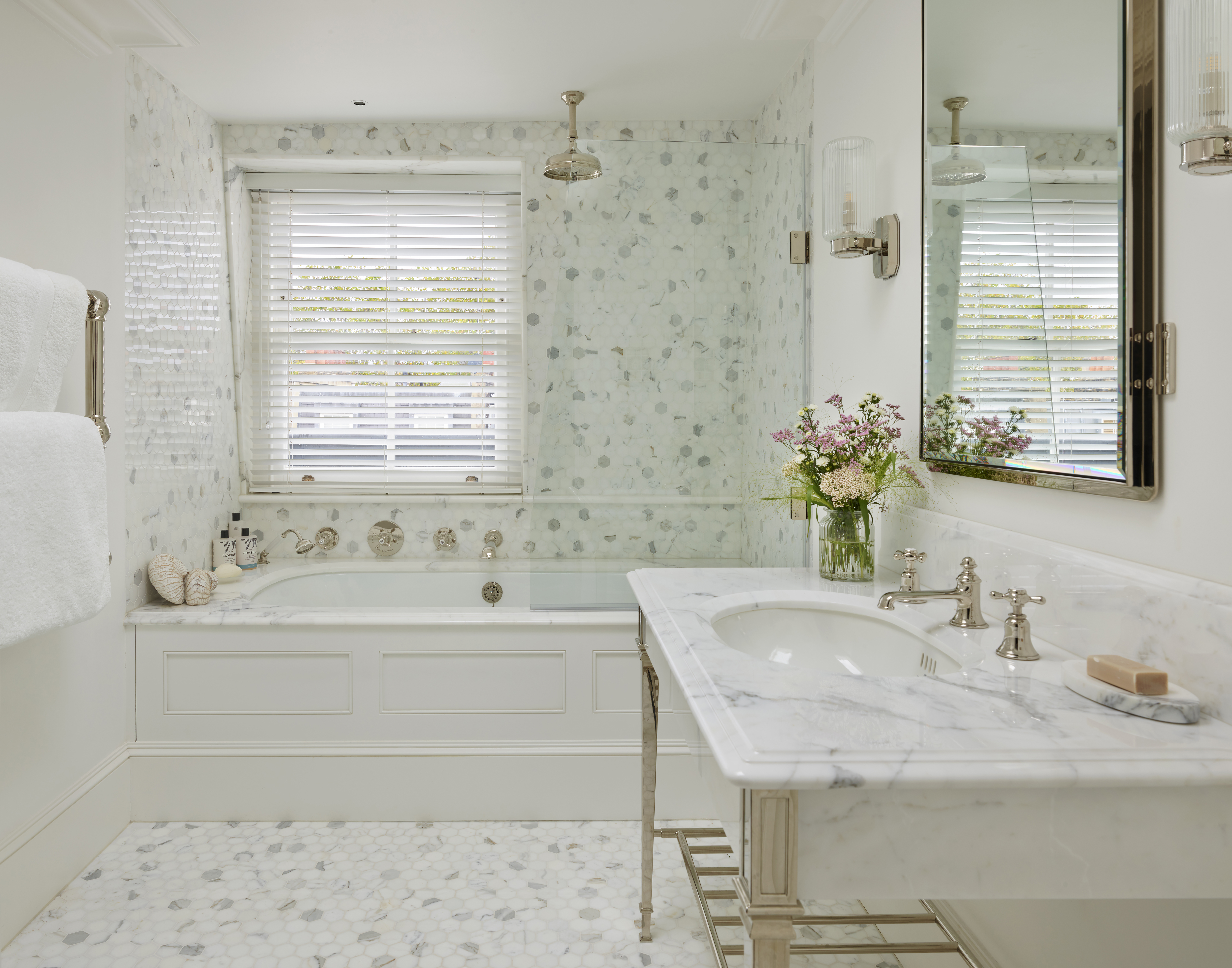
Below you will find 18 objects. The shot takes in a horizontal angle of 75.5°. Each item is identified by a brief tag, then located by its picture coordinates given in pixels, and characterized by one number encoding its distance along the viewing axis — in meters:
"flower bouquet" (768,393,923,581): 1.62
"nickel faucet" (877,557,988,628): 1.23
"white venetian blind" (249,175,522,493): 3.39
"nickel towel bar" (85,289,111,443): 2.01
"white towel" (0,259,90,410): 1.63
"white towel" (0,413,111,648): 1.61
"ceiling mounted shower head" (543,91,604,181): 2.34
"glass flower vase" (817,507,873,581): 1.64
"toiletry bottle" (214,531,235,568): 3.07
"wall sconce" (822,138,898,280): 1.75
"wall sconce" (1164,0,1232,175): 0.80
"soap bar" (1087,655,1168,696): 0.88
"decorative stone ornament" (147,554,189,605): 2.53
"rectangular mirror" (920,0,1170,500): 1.04
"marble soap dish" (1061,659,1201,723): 0.86
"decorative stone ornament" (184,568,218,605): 2.56
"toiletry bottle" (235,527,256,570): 3.14
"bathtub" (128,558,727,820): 2.40
